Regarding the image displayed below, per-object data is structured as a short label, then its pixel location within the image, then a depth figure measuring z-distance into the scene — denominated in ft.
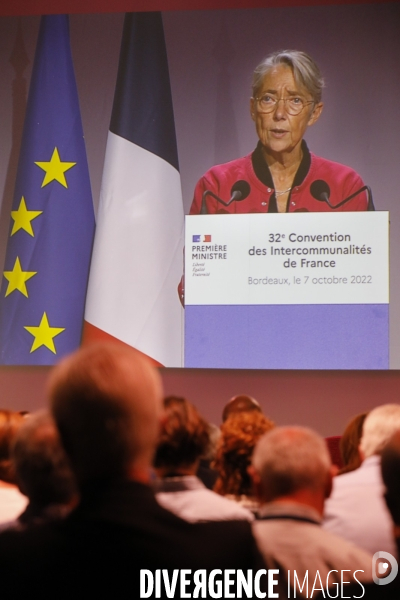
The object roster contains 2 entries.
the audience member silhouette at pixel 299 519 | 15.33
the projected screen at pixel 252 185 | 38.82
